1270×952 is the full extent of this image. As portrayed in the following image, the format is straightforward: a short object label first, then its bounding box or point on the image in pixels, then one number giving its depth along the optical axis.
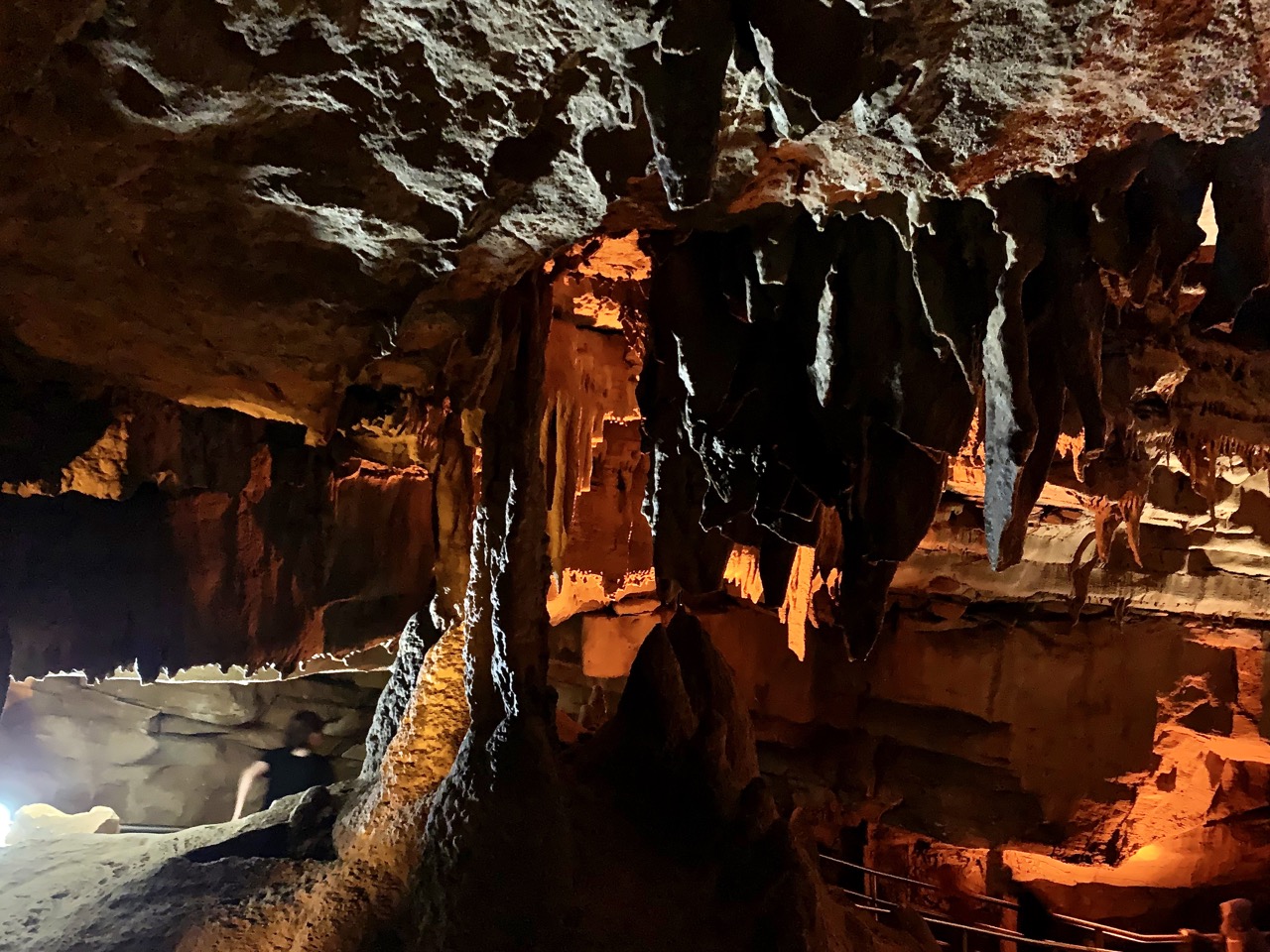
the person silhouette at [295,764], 9.41
